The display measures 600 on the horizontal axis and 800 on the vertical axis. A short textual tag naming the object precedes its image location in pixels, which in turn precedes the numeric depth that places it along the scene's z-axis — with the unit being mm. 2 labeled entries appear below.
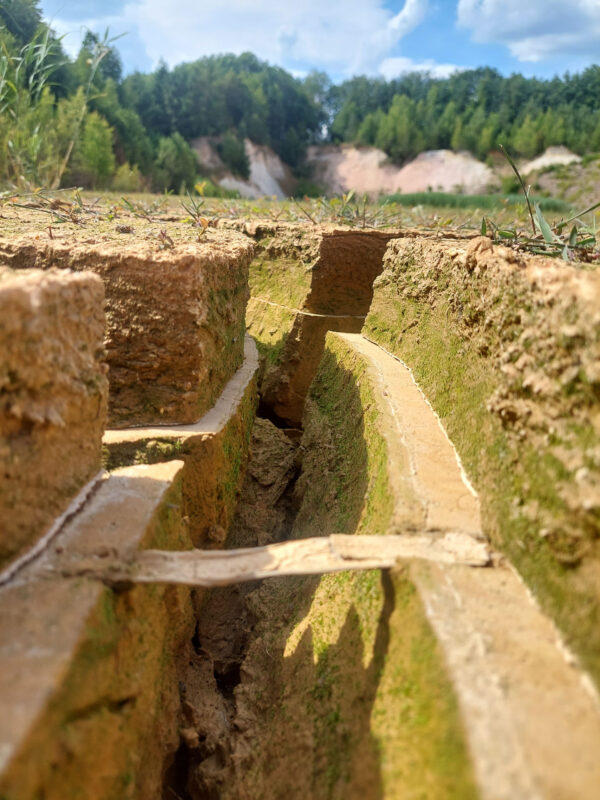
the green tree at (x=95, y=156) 13258
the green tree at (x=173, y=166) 19578
